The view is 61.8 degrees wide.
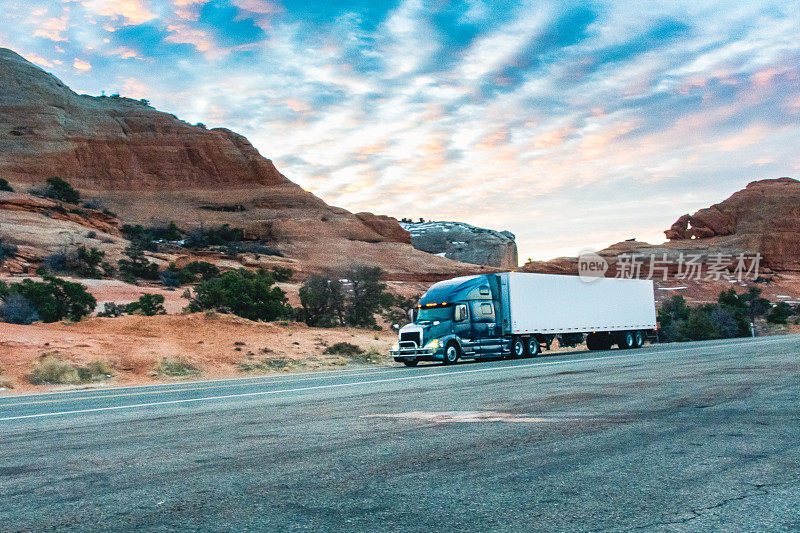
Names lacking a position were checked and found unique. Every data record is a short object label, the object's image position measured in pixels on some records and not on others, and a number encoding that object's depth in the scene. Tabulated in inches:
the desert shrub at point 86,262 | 2166.6
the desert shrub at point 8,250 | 2166.3
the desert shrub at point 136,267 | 2293.3
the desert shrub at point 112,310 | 1528.1
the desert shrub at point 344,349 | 1203.2
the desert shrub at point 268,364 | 1049.9
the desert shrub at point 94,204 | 3700.3
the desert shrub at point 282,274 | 2625.5
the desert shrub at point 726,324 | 1822.1
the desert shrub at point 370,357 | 1155.9
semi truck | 1016.2
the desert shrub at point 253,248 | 3274.1
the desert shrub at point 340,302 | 1657.2
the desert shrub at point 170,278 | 2290.8
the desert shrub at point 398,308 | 1802.3
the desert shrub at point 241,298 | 1507.1
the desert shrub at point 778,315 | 2070.6
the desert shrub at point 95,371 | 901.2
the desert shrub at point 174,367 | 971.3
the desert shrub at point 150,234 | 3019.2
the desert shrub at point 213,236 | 3371.6
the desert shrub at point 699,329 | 1748.3
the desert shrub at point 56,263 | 2172.7
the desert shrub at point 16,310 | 1307.8
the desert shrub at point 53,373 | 866.1
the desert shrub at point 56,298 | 1424.7
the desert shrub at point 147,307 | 1549.5
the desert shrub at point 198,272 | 2313.5
